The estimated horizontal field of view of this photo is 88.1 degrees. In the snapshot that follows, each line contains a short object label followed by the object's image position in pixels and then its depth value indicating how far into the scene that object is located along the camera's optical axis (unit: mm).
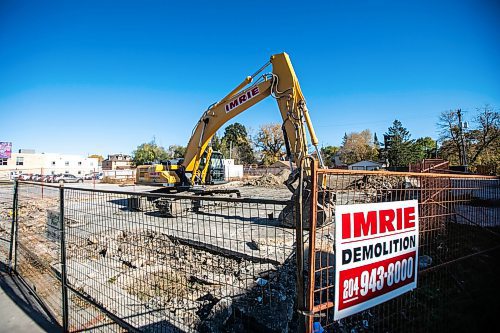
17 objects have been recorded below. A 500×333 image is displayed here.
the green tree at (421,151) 44150
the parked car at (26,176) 28922
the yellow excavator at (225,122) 7828
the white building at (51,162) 46750
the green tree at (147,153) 57884
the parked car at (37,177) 29209
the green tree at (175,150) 65800
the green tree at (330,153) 72381
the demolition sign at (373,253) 1752
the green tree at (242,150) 65113
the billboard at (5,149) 42406
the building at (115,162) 78600
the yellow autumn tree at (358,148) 58469
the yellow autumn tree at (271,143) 60344
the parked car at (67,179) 31775
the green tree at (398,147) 46469
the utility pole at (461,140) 28617
